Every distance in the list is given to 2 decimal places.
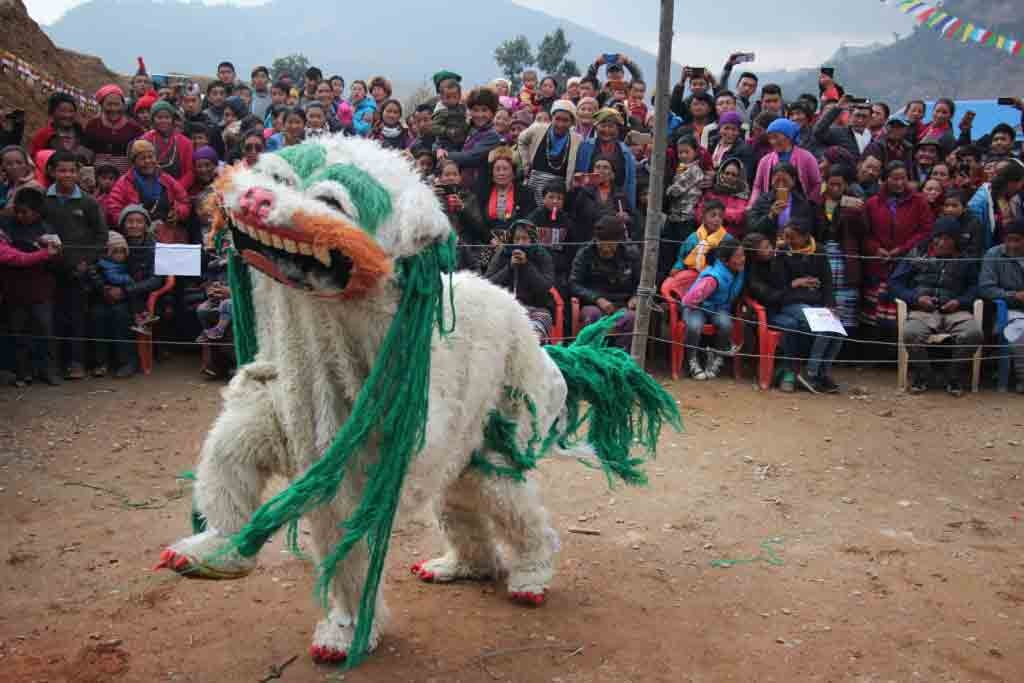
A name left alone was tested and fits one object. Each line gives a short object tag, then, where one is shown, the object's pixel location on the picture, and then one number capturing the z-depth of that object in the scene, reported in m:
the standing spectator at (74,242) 6.34
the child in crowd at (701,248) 6.89
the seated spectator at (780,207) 7.04
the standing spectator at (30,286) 6.16
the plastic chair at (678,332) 6.78
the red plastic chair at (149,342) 6.53
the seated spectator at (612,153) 7.47
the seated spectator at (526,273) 6.39
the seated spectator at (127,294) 6.44
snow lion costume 2.40
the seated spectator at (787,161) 7.36
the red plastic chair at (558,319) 6.61
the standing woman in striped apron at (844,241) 7.11
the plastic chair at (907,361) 6.67
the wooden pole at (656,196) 5.49
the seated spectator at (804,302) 6.59
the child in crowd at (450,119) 8.00
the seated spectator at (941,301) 6.67
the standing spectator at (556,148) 7.52
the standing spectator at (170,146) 7.30
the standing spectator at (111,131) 7.64
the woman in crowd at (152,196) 6.77
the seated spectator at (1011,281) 6.65
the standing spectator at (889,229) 7.13
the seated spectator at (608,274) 6.73
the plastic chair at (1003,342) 6.69
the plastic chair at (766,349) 6.61
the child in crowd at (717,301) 6.75
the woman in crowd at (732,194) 7.23
